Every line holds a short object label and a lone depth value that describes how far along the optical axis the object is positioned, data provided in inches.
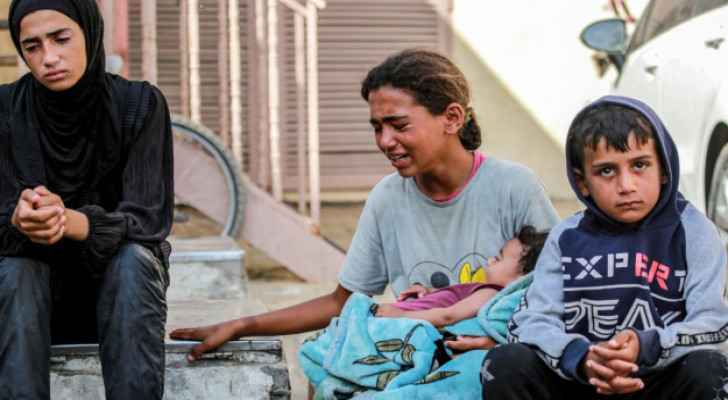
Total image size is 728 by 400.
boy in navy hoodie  111.3
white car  199.3
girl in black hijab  124.6
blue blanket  125.3
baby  130.3
